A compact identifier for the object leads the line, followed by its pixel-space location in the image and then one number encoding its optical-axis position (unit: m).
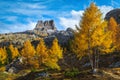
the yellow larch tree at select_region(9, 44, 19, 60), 128.26
